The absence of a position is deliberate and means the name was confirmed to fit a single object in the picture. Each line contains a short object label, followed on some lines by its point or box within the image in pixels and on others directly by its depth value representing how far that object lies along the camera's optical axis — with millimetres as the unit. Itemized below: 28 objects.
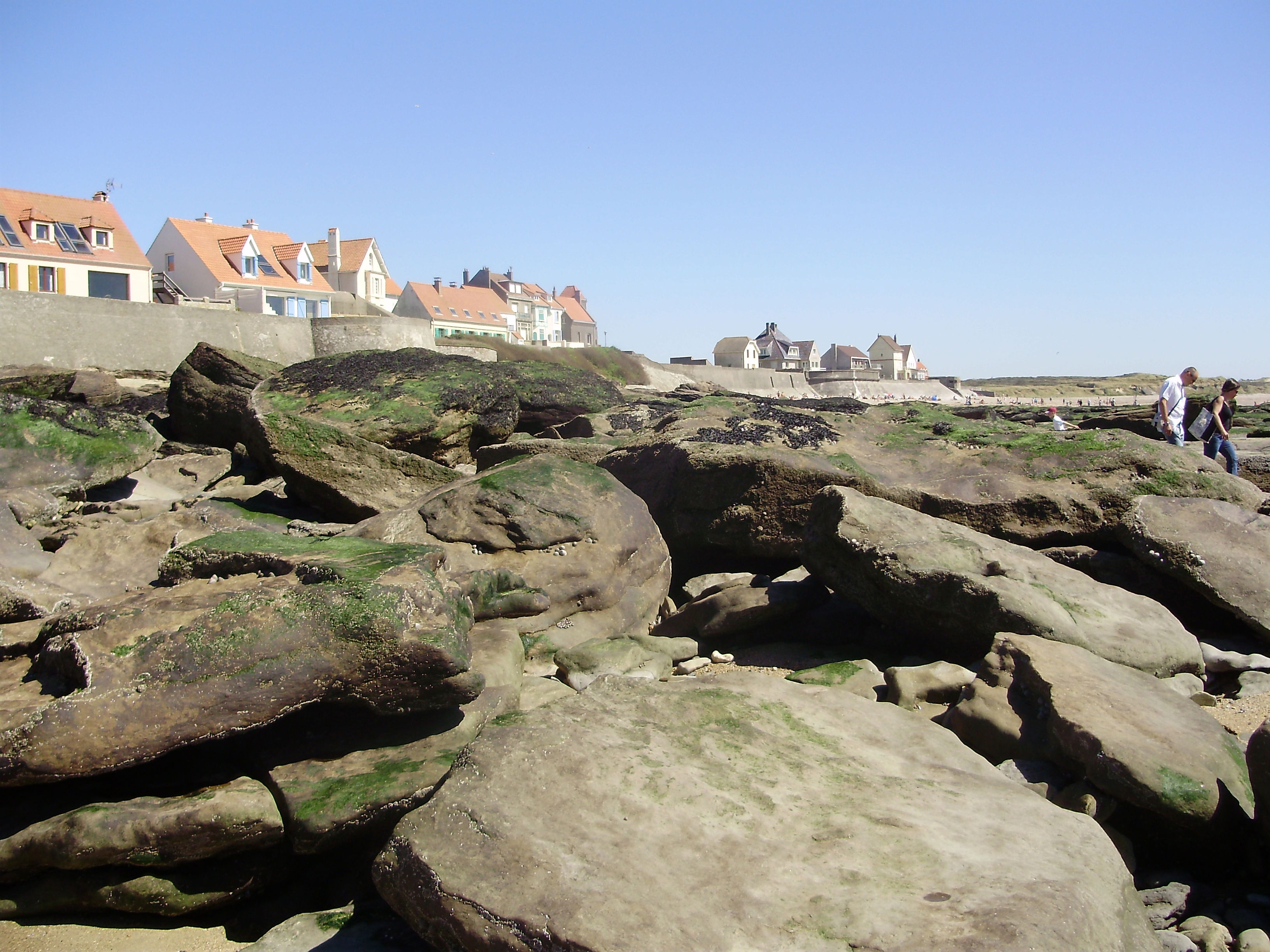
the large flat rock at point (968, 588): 4801
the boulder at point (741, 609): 5770
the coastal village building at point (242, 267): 39812
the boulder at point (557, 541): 5516
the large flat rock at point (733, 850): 2348
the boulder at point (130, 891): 3326
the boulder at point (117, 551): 5250
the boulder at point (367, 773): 3346
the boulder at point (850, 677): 4754
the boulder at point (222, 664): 3268
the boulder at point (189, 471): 8773
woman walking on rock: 10609
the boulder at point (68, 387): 12430
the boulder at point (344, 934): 2977
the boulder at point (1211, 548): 5289
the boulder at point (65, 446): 6824
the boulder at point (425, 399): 8367
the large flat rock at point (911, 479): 6430
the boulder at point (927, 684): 4516
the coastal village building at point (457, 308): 58156
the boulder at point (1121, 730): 3414
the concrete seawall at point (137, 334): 18281
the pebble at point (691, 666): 5367
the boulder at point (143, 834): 3283
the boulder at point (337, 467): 7281
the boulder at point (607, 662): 4965
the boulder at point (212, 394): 10359
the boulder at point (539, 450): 8125
